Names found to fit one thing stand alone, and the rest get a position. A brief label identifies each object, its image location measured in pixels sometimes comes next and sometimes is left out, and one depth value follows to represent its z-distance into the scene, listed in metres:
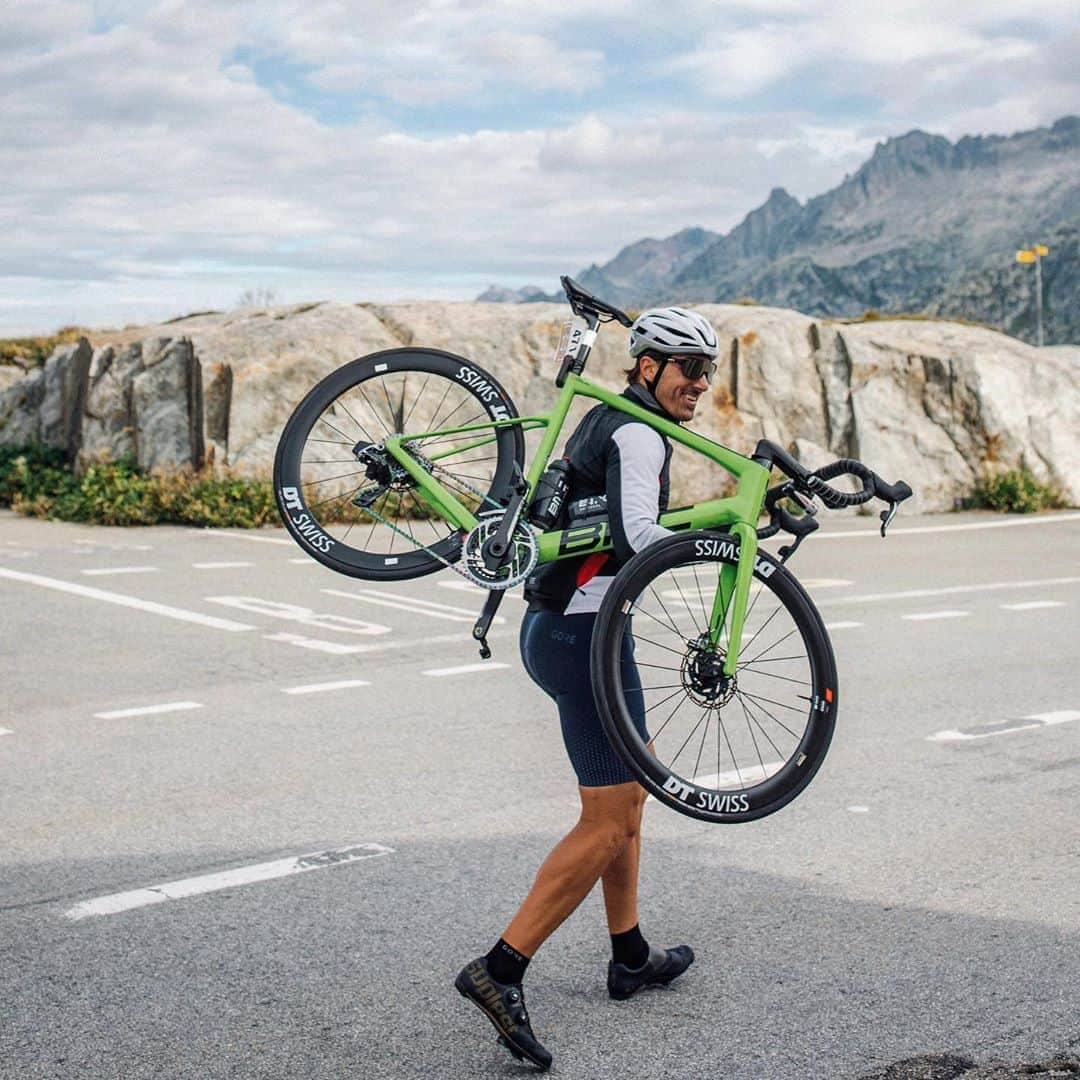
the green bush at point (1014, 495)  22.33
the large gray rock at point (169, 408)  20.69
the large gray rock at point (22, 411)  22.66
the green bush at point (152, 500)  19.22
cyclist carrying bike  4.18
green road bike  3.91
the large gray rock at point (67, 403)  22.16
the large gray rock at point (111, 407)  21.23
